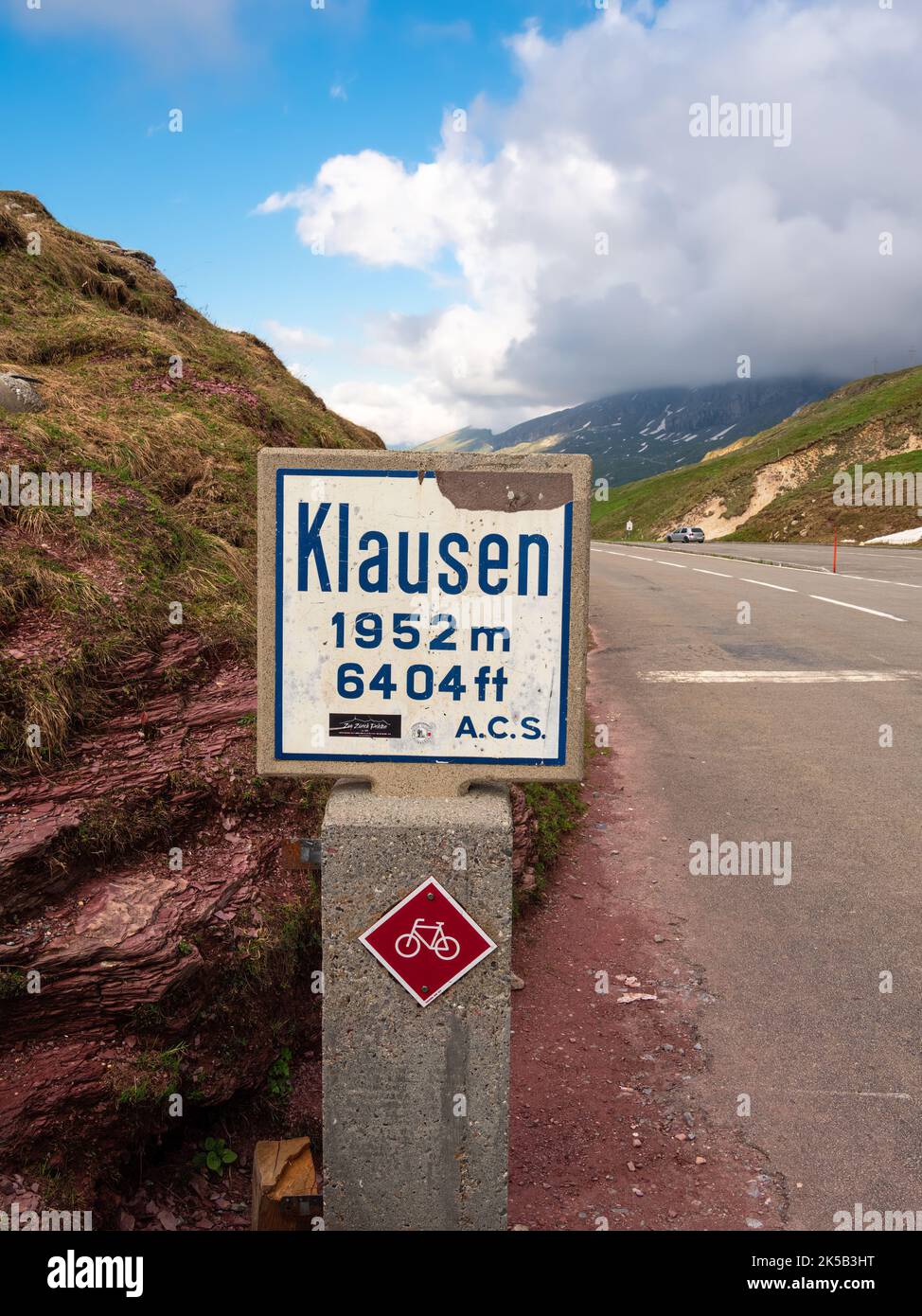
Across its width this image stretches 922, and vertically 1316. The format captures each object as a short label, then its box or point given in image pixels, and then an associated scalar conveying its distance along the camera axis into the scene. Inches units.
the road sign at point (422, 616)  105.9
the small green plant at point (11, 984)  138.6
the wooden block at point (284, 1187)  123.0
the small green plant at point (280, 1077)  157.6
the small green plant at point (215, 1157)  147.3
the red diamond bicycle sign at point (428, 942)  105.4
